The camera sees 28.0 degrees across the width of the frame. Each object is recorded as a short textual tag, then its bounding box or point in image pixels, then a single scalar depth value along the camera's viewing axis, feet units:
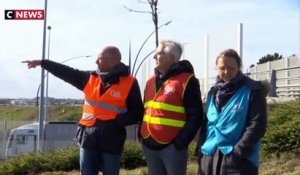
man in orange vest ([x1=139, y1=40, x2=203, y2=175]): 19.84
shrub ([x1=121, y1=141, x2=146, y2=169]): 38.93
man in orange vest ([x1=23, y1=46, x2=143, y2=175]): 21.86
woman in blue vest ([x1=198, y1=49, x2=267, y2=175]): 17.53
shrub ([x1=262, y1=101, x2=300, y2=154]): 33.60
